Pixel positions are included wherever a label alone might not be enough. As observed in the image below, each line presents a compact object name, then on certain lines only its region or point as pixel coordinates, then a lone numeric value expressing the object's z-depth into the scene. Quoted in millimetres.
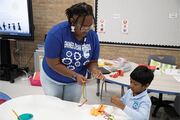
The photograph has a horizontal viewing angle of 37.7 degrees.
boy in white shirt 1870
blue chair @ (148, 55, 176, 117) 3527
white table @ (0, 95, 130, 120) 1786
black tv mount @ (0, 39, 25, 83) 4595
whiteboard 4012
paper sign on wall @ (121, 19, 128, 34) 4242
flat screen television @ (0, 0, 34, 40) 4352
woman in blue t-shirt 1943
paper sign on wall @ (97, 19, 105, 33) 4375
